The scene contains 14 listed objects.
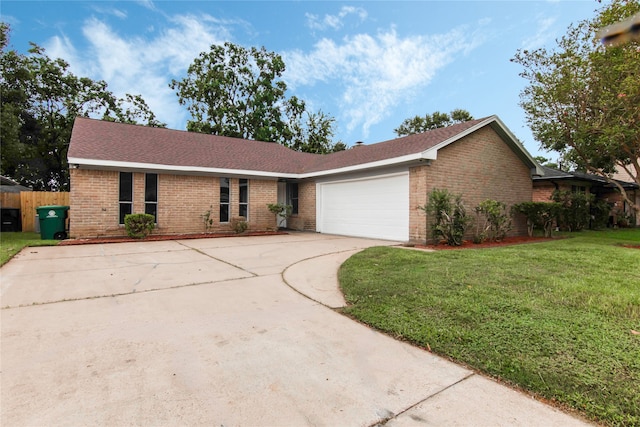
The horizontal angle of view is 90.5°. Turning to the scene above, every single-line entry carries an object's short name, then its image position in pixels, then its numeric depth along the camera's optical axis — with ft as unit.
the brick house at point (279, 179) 34.58
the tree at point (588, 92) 30.50
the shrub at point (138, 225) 36.29
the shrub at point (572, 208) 43.57
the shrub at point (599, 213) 51.49
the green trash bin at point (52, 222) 35.55
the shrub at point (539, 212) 38.09
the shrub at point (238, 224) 43.91
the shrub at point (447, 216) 30.99
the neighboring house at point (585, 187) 51.72
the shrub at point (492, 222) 32.55
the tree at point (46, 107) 62.52
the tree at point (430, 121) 108.17
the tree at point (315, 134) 100.01
